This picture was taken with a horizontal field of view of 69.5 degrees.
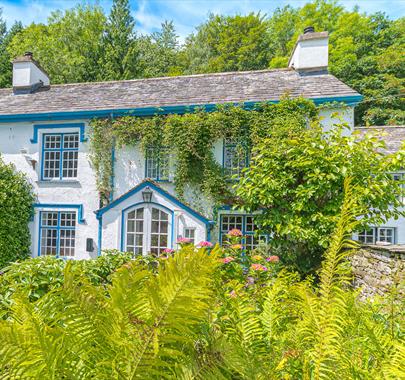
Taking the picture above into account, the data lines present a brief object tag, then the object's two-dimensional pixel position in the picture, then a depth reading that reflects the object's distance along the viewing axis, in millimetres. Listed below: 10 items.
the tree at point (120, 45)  26078
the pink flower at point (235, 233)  6043
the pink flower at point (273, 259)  5508
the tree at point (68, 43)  26500
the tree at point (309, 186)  6672
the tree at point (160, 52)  29469
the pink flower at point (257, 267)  4418
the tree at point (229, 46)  29750
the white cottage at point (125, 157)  8922
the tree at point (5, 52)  26672
